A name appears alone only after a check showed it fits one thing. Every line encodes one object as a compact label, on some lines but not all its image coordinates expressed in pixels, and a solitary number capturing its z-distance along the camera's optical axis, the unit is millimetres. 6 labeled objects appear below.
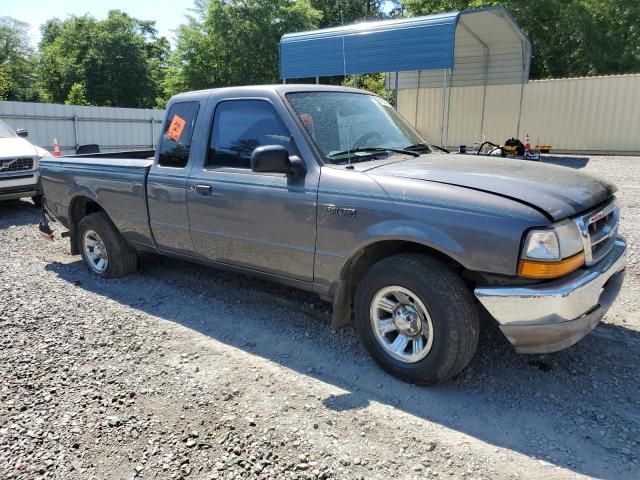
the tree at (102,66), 43469
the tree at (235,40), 31453
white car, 8891
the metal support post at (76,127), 16453
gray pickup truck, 2875
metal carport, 14523
